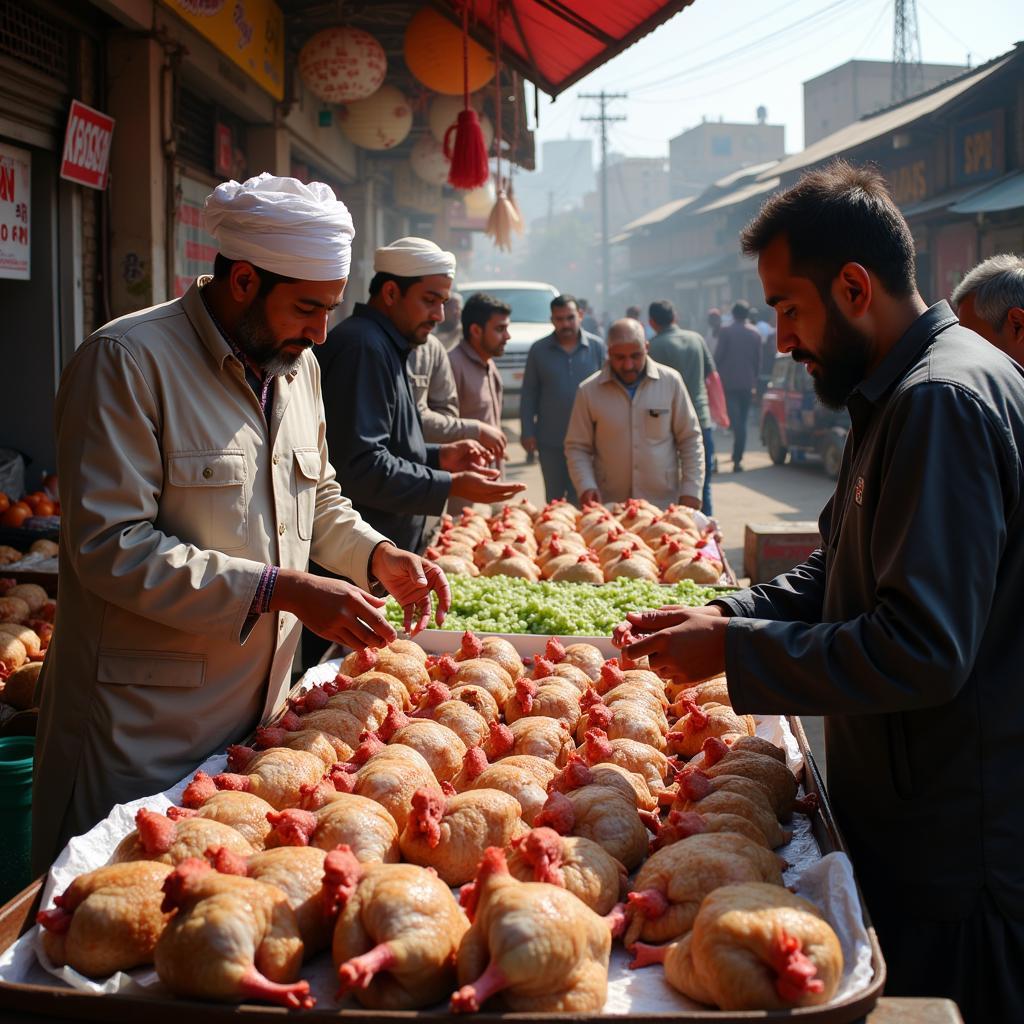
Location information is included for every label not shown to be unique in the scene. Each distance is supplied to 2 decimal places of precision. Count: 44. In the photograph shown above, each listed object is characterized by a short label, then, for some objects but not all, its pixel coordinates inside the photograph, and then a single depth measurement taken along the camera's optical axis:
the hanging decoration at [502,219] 8.68
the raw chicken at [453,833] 2.02
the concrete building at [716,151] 70.81
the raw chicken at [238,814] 2.08
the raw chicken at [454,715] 2.67
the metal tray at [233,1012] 1.53
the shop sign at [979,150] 16.20
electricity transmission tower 40.41
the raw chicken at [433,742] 2.47
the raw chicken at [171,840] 1.94
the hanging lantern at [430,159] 11.15
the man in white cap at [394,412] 4.38
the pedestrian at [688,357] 9.84
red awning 5.52
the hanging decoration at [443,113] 9.28
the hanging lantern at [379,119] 9.34
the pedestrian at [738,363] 15.97
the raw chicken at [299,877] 1.76
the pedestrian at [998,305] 3.25
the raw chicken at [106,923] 1.73
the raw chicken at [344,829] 2.00
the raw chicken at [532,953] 1.55
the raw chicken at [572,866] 1.81
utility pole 53.41
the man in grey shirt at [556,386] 8.98
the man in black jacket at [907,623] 1.76
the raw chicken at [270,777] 2.23
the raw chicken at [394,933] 1.59
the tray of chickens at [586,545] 4.95
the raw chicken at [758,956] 1.56
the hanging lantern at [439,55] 7.23
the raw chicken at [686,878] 1.84
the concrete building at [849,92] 43.75
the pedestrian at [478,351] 7.99
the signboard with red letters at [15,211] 5.76
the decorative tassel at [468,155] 7.13
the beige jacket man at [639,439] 6.80
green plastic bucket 3.32
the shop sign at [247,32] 6.38
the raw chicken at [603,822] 2.09
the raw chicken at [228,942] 1.58
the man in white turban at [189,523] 2.35
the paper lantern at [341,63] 7.86
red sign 5.81
